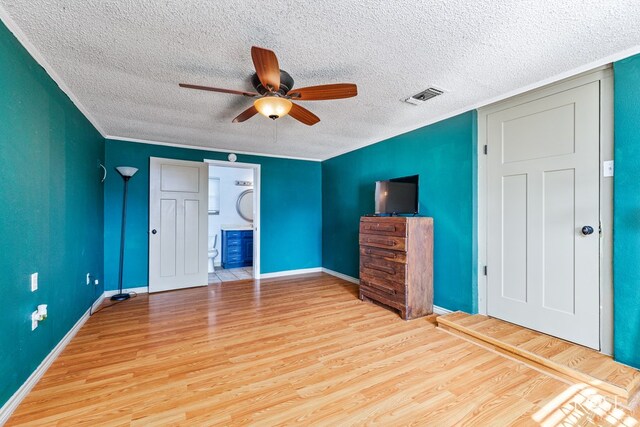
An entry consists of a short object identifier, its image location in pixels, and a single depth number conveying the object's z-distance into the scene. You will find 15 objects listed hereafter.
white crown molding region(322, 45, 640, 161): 1.96
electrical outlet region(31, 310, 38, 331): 1.86
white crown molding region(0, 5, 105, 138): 1.57
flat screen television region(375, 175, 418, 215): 3.39
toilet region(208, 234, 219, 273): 5.70
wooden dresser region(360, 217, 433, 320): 3.07
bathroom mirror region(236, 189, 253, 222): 6.59
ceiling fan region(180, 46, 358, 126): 1.81
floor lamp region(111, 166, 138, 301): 3.78
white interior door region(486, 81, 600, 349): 2.20
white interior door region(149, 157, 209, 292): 4.23
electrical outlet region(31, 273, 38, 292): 1.86
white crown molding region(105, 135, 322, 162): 4.07
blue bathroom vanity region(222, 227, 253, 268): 5.91
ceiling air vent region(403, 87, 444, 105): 2.55
